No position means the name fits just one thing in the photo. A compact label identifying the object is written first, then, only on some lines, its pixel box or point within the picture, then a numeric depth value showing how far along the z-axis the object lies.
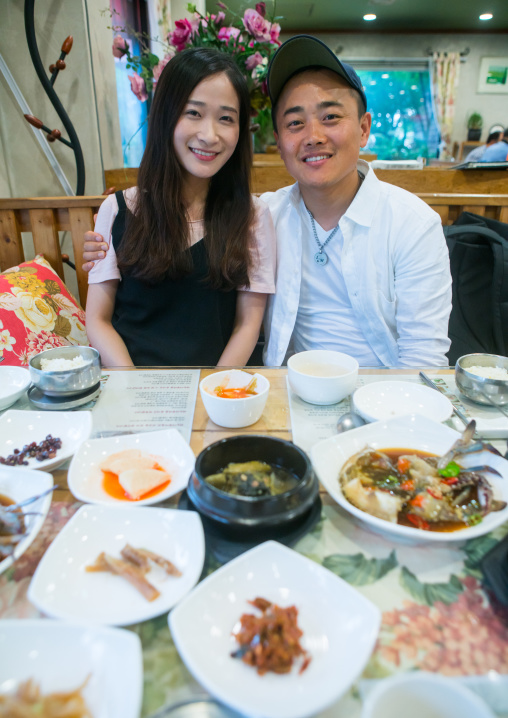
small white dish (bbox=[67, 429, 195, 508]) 0.84
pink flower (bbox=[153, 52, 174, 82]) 2.21
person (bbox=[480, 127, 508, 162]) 5.98
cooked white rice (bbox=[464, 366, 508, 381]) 1.22
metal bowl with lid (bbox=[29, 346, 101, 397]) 1.17
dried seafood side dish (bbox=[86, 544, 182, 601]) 0.67
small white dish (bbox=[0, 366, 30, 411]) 1.18
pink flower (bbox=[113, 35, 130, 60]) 2.33
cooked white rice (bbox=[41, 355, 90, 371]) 1.25
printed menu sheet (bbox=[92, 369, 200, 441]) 1.12
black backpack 2.19
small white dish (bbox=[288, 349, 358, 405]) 1.16
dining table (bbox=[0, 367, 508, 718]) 0.55
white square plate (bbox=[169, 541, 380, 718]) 0.51
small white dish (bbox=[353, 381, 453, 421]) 1.15
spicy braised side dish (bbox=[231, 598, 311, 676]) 0.55
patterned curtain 9.69
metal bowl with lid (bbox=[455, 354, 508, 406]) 1.15
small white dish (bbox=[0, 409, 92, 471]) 1.03
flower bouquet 2.05
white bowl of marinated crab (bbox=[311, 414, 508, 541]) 0.77
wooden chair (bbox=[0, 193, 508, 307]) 2.33
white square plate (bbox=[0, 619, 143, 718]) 0.51
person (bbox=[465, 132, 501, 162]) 6.99
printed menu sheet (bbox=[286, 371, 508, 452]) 1.06
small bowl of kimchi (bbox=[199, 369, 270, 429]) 1.07
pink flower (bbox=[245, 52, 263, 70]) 2.07
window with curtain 9.98
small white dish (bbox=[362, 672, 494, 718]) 0.46
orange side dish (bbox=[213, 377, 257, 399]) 1.17
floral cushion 1.80
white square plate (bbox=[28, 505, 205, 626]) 0.62
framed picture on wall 9.70
